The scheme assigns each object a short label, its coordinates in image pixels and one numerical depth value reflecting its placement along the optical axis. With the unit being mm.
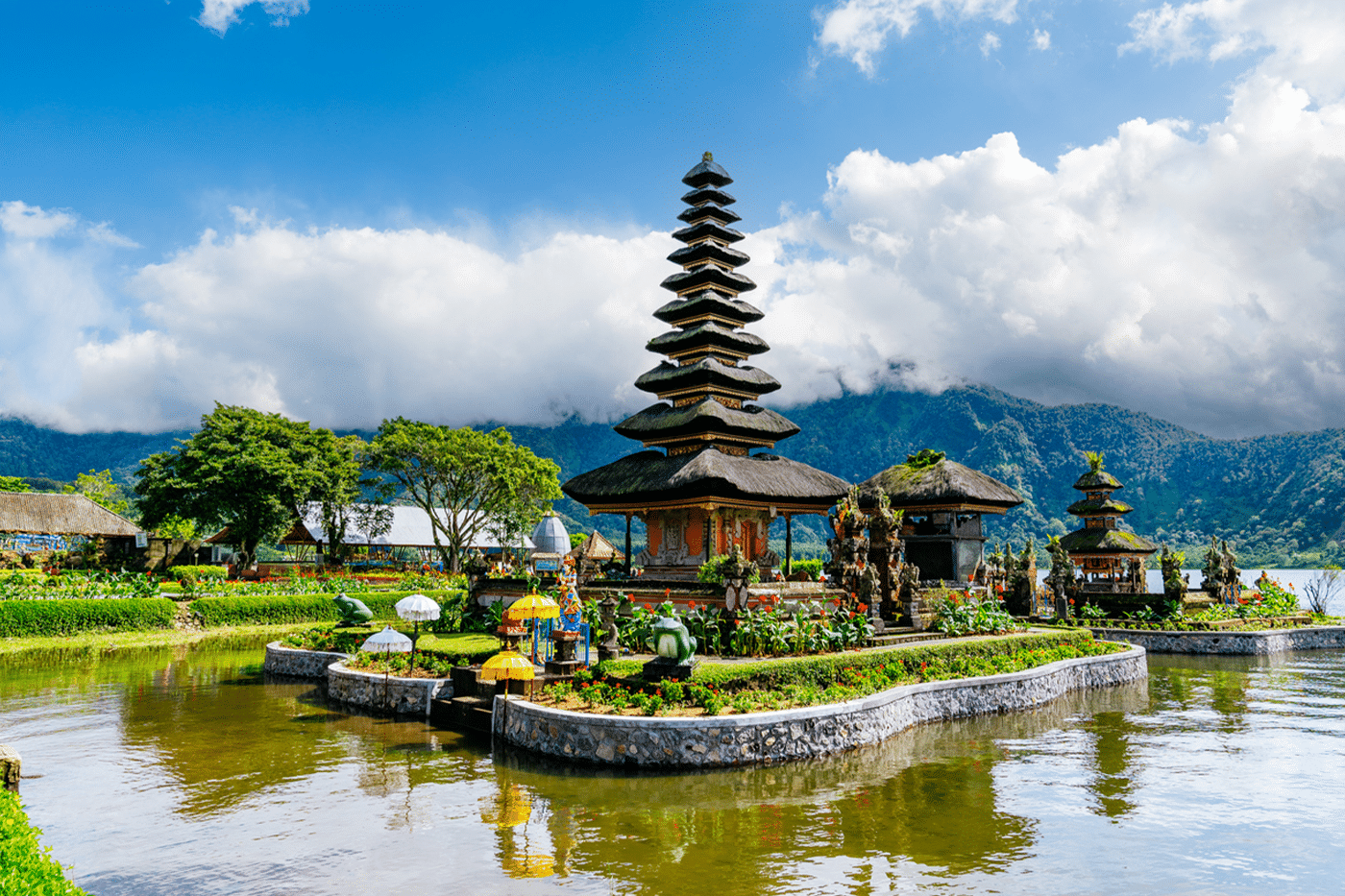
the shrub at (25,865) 5942
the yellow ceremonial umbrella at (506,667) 18141
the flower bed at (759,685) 17172
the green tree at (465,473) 59625
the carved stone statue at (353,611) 30080
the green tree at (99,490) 76938
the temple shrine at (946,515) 39094
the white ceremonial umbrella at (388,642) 22531
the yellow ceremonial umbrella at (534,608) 20859
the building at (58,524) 51750
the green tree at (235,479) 50750
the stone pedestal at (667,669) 17594
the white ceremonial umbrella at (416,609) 23938
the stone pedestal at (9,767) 10141
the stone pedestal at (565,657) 19750
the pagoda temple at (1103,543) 47531
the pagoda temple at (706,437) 32125
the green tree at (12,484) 72125
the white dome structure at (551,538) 45812
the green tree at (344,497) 56875
